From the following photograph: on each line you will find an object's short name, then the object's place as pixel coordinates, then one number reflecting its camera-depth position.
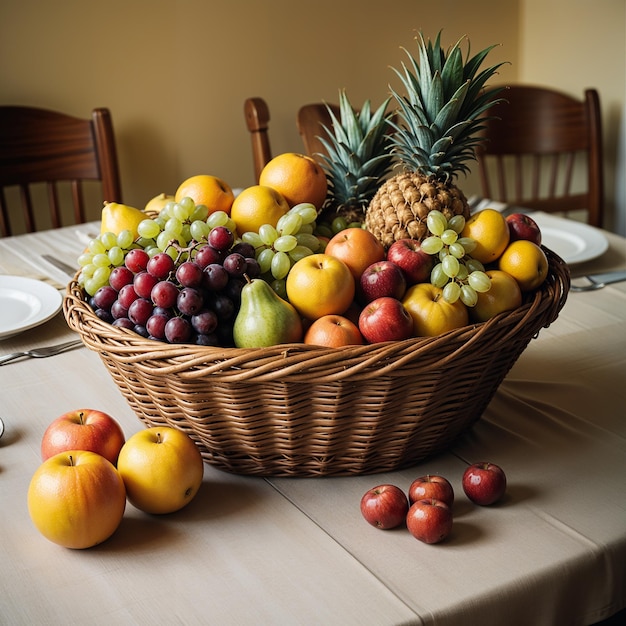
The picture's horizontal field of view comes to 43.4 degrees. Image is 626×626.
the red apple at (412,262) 0.94
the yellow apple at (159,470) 0.80
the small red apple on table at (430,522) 0.76
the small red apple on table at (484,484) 0.82
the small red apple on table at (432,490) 0.80
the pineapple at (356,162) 1.21
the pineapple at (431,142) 1.05
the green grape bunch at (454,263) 0.88
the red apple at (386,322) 0.84
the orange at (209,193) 1.10
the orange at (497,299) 0.91
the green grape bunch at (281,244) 0.96
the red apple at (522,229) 1.02
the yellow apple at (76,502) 0.74
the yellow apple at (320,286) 0.89
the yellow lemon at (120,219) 1.13
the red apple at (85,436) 0.85
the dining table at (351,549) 0.70
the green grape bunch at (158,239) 0.97
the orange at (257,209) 1.06
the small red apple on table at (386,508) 0.79
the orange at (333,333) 0.84
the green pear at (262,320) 0.84
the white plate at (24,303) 1.26
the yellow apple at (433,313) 0.88
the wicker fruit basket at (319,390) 0.77
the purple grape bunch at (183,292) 0.85
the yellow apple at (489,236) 0.98
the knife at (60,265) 1.53
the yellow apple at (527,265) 0.95
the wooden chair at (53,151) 2.08
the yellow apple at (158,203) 1.27
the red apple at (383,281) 0.90
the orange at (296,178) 1.13
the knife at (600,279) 1.43
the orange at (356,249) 0.96
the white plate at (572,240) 1.54
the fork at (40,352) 1.19
